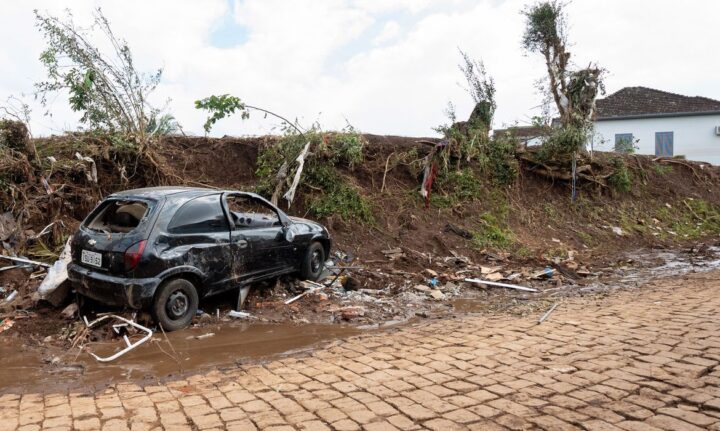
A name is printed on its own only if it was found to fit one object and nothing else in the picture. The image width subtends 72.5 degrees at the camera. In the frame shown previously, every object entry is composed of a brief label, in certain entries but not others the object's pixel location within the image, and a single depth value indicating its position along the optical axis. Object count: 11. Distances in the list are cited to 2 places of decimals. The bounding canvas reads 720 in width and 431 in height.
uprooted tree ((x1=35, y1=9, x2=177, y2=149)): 10.29
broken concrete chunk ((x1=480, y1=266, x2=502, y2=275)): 9.16
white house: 30.14
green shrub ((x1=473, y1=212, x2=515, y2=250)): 11.12
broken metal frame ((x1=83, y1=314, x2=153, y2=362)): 4.73
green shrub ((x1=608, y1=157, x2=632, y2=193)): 15.80
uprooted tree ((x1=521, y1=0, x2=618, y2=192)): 14.52
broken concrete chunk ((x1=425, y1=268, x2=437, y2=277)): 8.73
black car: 5.27
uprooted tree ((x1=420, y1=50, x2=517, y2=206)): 13.11
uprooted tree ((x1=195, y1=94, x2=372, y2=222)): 11.09
